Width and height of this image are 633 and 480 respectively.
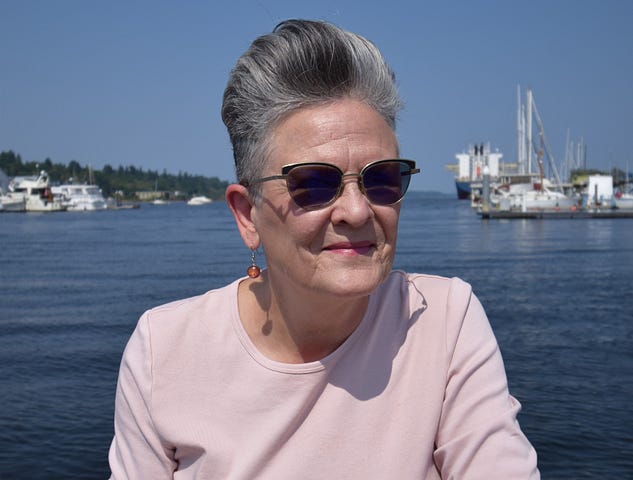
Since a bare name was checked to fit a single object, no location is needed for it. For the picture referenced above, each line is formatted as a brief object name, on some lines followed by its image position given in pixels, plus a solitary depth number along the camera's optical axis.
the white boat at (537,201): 51.00
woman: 1.53
